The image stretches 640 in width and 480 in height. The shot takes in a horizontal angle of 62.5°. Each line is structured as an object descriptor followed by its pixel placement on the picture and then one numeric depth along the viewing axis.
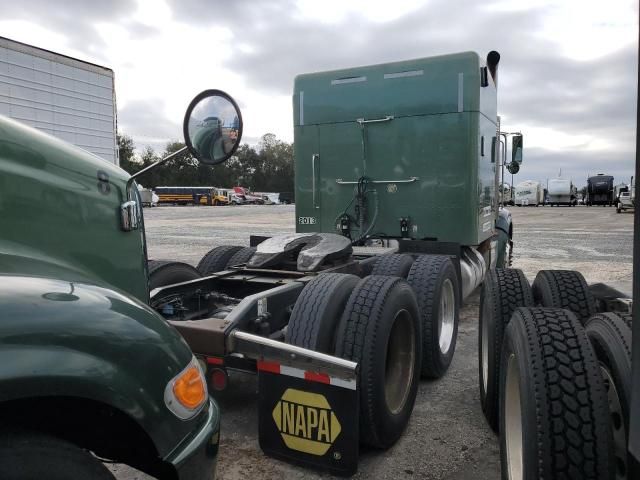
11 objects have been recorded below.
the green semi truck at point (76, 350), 1.36
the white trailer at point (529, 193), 48.00
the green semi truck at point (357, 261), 2.76
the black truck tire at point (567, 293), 3.21
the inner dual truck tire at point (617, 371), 2.01
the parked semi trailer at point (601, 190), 44.47
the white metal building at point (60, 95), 5.55
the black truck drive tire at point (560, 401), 1.94
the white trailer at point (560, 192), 48.27
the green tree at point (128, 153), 56.98
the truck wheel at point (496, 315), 3.24
